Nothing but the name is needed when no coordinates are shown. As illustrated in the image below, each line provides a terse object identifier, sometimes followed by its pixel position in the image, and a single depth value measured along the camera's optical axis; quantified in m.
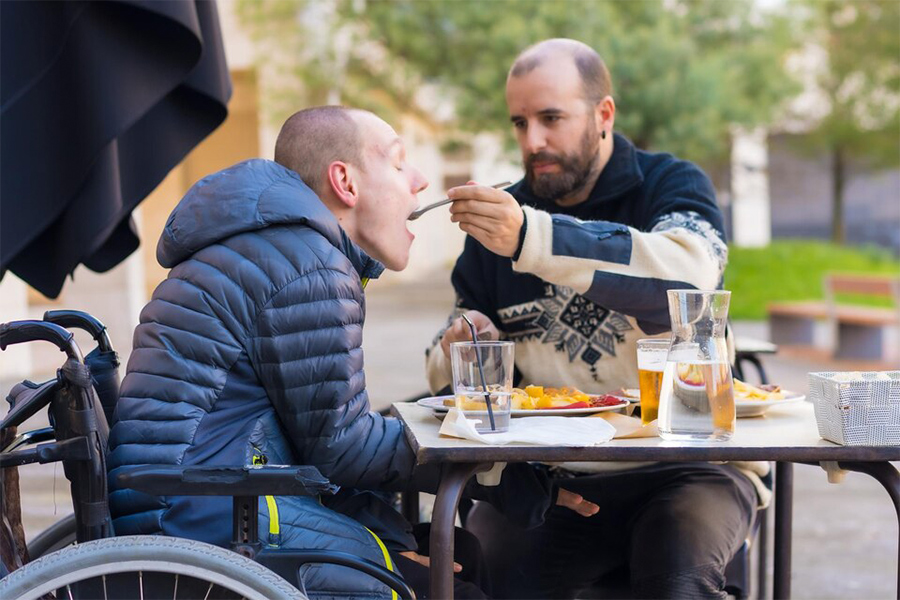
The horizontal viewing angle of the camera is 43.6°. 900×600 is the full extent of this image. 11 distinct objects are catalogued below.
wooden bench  11.26
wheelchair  1.79
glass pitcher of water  2.16
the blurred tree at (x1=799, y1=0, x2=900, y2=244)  25.47
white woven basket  2.07
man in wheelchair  2.05
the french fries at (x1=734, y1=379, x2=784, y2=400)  2.55
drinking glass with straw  2.21
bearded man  2.66
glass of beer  2.39
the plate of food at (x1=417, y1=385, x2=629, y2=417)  2.39
